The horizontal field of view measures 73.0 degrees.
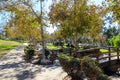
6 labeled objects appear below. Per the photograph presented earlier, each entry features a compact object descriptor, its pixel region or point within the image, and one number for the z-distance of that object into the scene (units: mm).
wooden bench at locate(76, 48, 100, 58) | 4106
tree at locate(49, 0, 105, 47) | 6713
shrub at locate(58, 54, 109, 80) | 2962
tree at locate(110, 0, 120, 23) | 3725
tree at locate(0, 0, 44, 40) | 7141
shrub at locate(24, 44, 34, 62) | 7560
